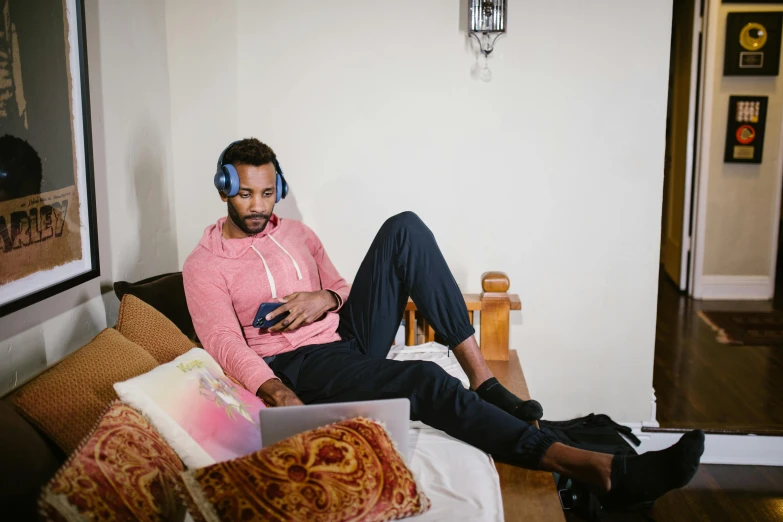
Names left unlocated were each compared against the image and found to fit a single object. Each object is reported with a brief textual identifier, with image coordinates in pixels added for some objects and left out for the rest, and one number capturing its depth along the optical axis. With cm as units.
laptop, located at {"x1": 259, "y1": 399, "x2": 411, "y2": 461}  141
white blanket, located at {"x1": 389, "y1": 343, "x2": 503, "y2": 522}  144
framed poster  160
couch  124
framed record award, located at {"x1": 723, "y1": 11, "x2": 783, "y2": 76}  455
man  178
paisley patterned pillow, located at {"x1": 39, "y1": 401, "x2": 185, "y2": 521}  115
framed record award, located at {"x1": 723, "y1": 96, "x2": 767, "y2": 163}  461
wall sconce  248
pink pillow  144
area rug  387
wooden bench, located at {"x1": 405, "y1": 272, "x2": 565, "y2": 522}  238
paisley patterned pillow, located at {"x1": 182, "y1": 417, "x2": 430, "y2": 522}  124
